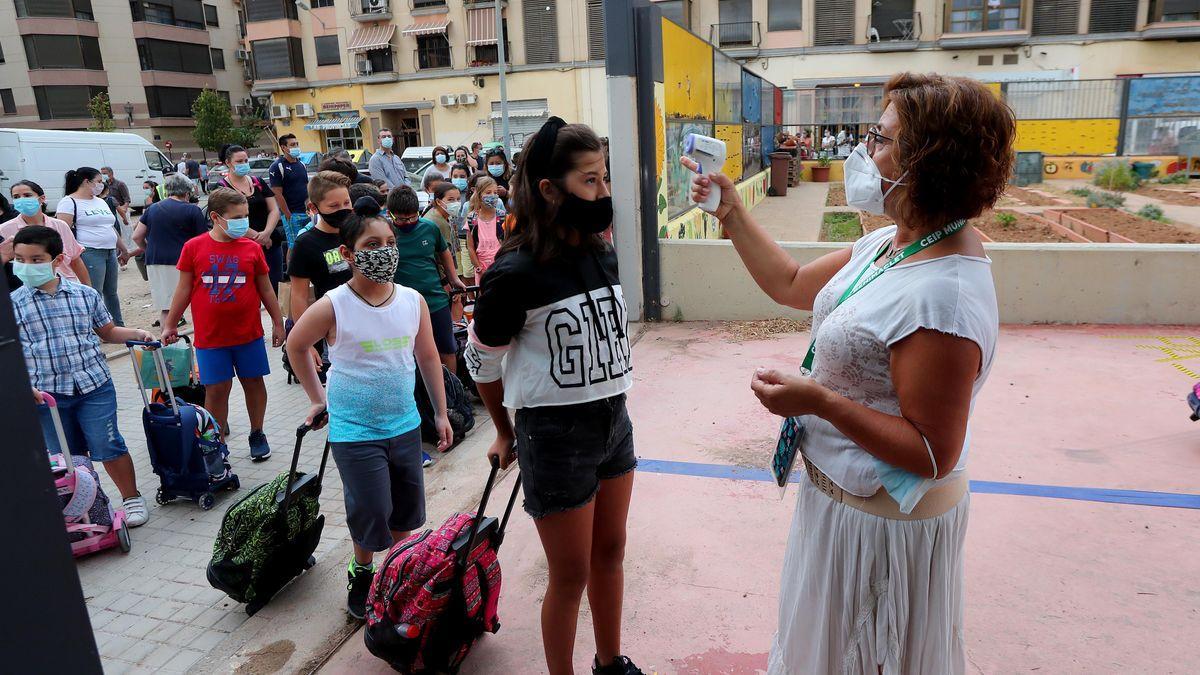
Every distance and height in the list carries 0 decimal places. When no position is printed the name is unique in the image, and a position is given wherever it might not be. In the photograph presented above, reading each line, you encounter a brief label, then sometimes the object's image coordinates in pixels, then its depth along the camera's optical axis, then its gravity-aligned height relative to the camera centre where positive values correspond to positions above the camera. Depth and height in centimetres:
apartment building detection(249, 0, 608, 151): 3628 +450
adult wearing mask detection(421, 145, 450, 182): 1127 -12
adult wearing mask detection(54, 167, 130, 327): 768 -47
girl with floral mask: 300 -87
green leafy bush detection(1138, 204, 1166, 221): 1280 -146
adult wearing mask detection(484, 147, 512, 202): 1020 -16
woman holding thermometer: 158 -56
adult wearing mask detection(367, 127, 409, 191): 1020 -9
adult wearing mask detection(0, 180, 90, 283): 620 -40
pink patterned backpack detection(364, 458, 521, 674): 263 -151
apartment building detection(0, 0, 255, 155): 4350 +633
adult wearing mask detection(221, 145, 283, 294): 733 -41
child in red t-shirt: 466 -79
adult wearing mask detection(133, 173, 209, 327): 691 -56
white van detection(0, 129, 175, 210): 1883 +46
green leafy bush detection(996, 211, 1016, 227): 1250 -144
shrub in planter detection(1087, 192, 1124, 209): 1477 -143
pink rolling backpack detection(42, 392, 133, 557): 364 -162
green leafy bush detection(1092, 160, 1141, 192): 1878 -127
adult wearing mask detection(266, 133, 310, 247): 855 -24
